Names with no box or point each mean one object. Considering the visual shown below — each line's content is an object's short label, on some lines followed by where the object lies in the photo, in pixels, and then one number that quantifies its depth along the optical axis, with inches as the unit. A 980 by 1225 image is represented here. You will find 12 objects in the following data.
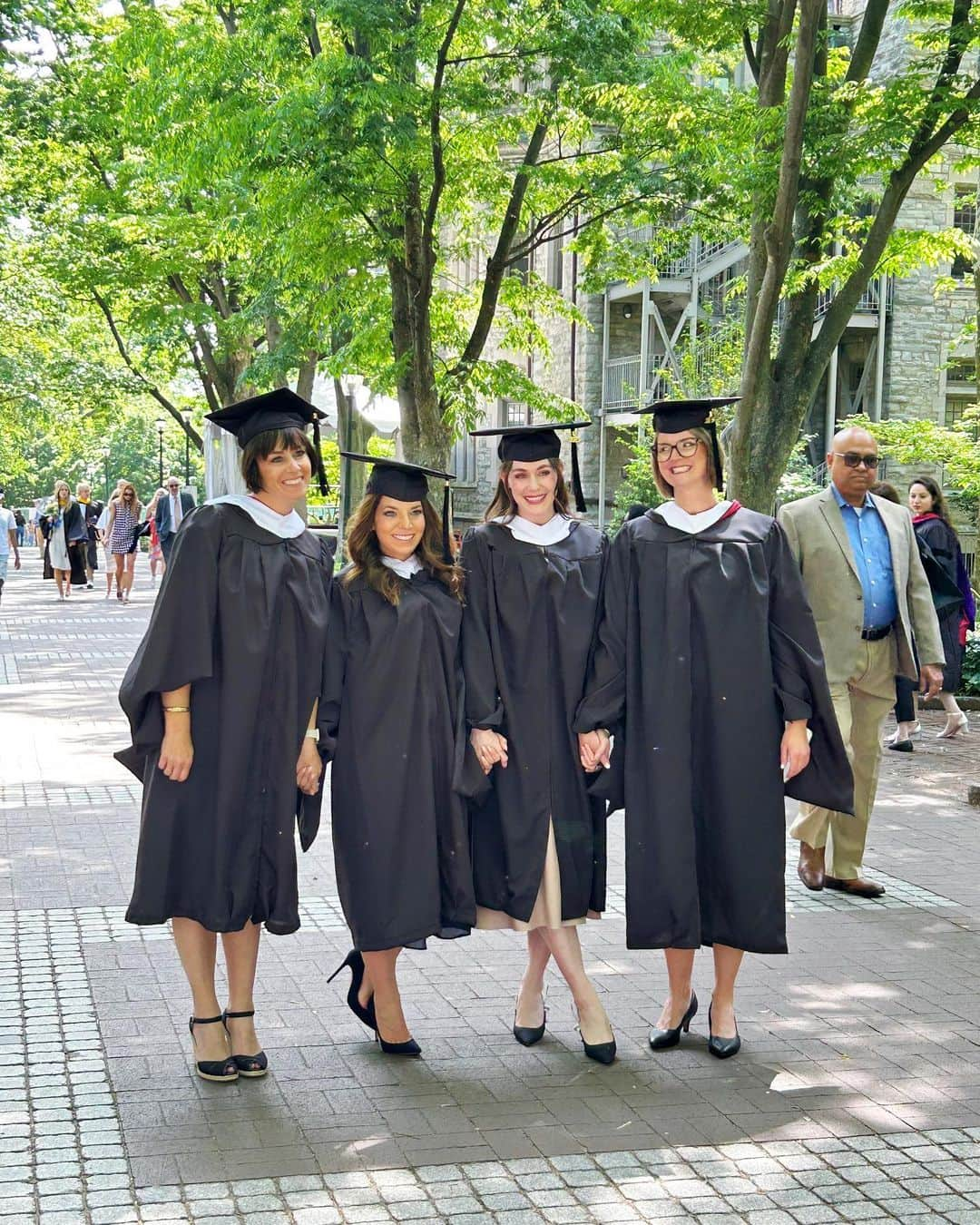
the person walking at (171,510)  995.9
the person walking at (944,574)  463.8
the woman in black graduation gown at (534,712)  198.2
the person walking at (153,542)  1165.2
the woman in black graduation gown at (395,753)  194.9
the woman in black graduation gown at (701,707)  199.3
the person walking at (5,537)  882.8
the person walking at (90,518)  1247.5
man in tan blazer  283.9
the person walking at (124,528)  999.0
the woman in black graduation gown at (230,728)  187.5
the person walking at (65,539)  1115.9
